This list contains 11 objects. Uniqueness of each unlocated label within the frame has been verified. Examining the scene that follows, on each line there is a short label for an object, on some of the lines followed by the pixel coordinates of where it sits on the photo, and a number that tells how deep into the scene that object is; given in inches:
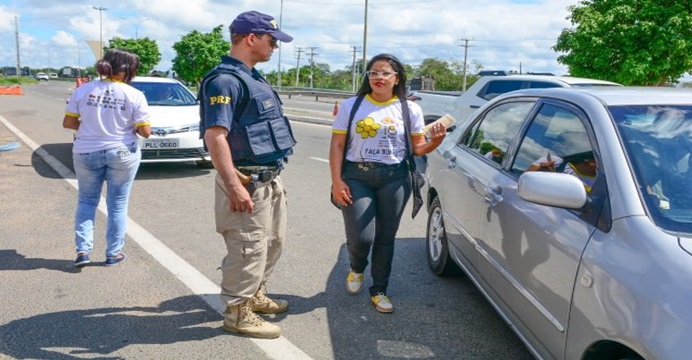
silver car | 76.4
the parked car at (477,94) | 357.1
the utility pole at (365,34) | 1117.7
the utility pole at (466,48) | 2784.5
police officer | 117.8
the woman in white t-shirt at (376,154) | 144.6
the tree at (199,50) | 1461.1
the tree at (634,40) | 614.5
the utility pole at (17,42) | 3608.3
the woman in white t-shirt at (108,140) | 171.9
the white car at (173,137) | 332.5
